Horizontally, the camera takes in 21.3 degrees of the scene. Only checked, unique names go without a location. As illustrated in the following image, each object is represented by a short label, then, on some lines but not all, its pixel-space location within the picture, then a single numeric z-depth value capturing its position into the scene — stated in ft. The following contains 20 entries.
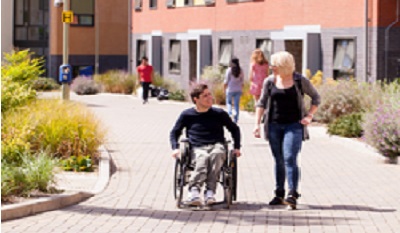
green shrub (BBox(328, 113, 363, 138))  67.77
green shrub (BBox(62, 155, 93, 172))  49.32
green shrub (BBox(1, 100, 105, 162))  50.62
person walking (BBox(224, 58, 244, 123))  76.43
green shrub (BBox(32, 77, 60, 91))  164.50
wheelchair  38.32
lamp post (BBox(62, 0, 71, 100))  77.10
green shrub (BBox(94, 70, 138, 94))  150.82
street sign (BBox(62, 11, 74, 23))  77.64
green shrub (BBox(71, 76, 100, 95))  153.28
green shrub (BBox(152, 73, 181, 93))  140.15
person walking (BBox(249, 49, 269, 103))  73.97
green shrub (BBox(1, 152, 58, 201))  37.40
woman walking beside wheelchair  38.52
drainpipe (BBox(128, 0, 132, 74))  167.70
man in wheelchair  38.32
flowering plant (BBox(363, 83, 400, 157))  55.16
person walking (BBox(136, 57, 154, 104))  118.81
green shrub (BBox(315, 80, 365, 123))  79.25
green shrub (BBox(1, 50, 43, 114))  53.83
